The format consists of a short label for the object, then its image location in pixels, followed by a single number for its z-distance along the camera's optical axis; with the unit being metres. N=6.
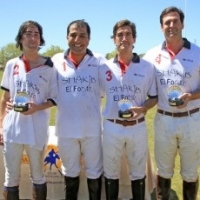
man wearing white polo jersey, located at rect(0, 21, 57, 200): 4.06
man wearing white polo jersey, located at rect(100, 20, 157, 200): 4.03
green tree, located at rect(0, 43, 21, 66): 79.40
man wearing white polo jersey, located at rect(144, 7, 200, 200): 4.04
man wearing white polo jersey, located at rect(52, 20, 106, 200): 4.11
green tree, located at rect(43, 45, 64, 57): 76.75
